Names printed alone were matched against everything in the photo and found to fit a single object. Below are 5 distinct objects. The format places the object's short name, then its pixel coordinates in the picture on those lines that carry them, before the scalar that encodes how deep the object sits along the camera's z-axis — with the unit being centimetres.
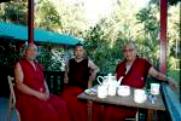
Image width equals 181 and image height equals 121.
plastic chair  346
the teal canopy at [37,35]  502
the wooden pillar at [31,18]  527
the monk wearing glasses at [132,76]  336
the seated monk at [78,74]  382
